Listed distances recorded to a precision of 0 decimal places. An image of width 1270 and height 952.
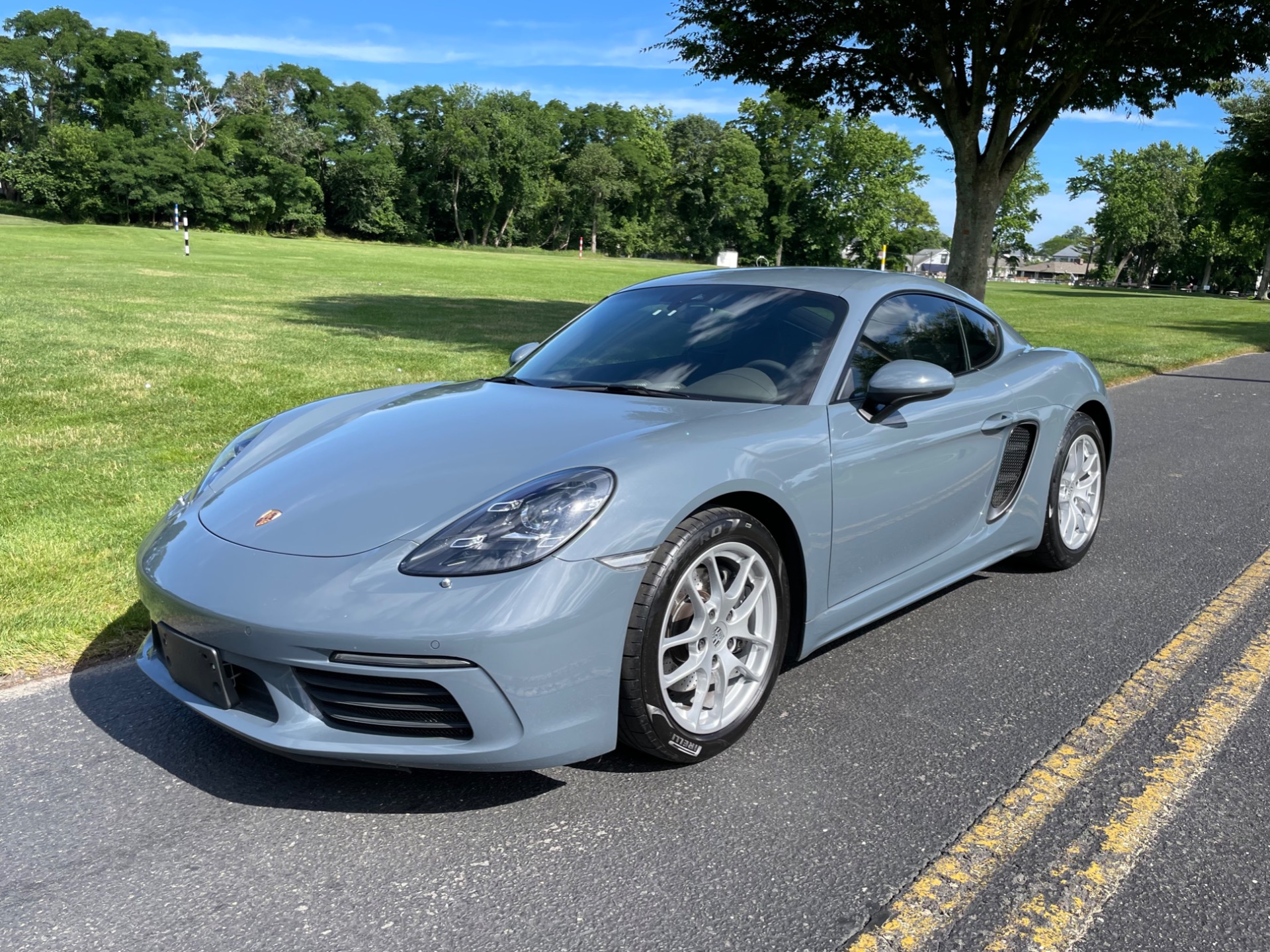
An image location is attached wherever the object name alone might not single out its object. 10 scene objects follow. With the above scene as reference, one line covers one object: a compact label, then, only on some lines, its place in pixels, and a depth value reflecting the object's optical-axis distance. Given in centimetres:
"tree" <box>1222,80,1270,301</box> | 3416
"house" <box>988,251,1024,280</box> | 13062
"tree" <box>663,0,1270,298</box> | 1313
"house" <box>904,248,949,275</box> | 9818
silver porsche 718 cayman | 241
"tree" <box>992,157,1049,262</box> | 8244
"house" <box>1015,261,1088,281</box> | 16288
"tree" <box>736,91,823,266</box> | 8756
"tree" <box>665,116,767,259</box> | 8819
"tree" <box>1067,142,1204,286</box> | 7988
